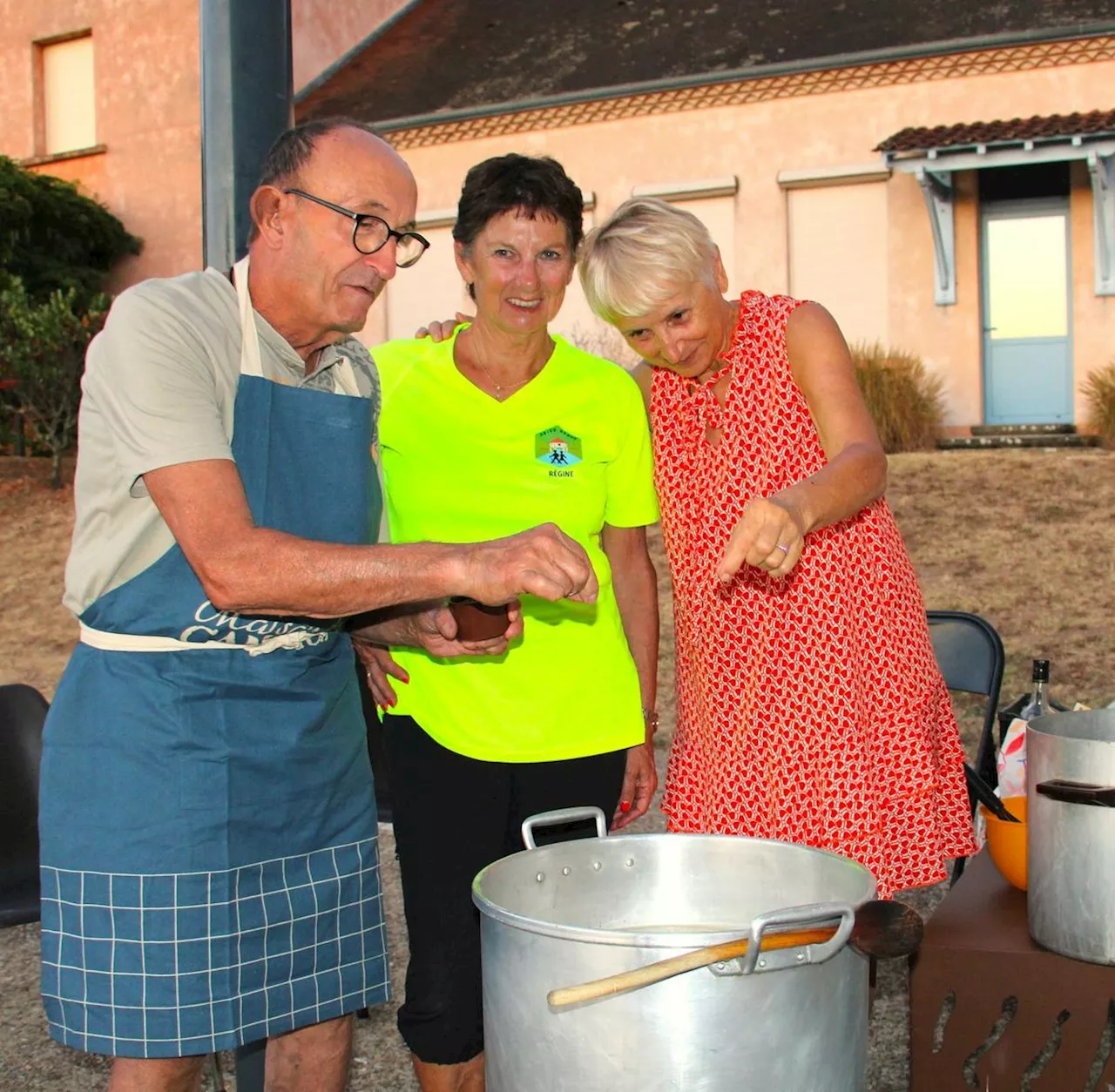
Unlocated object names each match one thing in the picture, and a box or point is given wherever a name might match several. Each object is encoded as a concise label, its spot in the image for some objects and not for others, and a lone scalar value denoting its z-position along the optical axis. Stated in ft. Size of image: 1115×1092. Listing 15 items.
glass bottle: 11.54
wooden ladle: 4.52
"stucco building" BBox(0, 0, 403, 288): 60.23
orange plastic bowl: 7.97
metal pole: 8.93
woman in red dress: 8.11
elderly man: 6.10
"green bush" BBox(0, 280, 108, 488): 46.09
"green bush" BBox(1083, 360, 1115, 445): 40.22
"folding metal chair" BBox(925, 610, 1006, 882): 12.76
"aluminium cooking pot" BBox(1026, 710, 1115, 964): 6.55
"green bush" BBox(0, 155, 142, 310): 55.93
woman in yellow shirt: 8.20
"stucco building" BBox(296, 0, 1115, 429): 47.34
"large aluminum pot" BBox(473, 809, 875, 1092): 4.65
